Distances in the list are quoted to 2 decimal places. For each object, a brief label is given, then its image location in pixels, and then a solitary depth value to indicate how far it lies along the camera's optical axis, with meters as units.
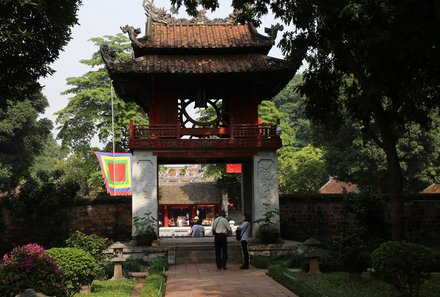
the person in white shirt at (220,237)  15.12
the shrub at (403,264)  8.96
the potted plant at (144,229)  17.45
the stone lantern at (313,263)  13.02
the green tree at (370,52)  10.64
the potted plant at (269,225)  17.66
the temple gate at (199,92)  18.11
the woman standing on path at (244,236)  15.42
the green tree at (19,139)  36.03
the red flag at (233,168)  23.69
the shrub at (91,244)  12.75
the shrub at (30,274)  7.93
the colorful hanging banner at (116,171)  25.11
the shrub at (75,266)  9.77
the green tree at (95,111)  32.78
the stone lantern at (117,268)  13.38
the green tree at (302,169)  39.06
